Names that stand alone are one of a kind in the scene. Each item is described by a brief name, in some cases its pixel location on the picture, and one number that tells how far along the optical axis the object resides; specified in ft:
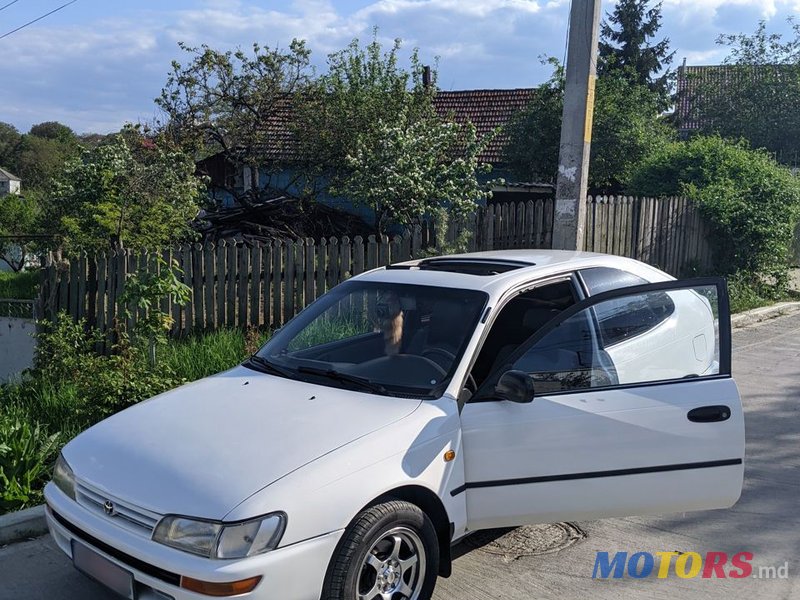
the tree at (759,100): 79.00
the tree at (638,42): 119.44
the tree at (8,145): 243.19
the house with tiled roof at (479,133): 53.57
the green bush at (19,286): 61.93
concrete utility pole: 26.03
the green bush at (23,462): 15.46
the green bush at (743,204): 46.06
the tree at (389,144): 37.65
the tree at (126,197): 36.47
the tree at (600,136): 62.23
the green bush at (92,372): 19.47
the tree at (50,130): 270.05
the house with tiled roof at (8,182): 222.69
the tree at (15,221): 93.81
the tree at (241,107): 52.17
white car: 9.86
